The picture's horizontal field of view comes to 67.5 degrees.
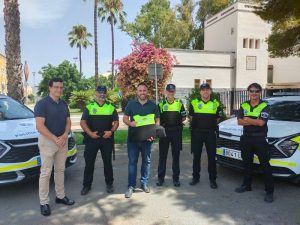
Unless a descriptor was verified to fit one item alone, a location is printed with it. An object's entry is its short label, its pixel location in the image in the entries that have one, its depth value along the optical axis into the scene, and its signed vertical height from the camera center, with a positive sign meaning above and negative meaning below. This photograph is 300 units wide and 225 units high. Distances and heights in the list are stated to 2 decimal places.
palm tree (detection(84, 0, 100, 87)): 19.67 +5.46
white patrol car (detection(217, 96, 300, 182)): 3.43 -0.66
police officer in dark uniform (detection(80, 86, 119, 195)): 3.56 -0.50
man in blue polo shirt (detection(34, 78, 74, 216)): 3.03 -0.49
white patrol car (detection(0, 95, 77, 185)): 3.27 -0.81
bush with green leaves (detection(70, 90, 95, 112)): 20.03 +0.00
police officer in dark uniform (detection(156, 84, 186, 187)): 3.82 -0.41
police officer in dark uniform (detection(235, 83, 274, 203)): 3.37 -0.53
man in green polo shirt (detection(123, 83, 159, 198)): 3.56 -0.40
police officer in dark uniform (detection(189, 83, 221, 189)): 3.79 -0.43
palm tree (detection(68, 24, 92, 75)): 37.32 +10.30
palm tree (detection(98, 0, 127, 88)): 27.08 +10.83
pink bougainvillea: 15.23 +2.15
